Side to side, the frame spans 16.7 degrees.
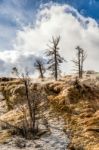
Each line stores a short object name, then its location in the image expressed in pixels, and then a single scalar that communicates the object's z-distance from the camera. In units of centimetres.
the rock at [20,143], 2392
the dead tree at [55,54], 5662
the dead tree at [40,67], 7419
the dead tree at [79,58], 7196
